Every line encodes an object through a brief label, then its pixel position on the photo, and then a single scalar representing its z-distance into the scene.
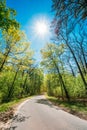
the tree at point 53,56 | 12.67
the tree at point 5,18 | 3.00
